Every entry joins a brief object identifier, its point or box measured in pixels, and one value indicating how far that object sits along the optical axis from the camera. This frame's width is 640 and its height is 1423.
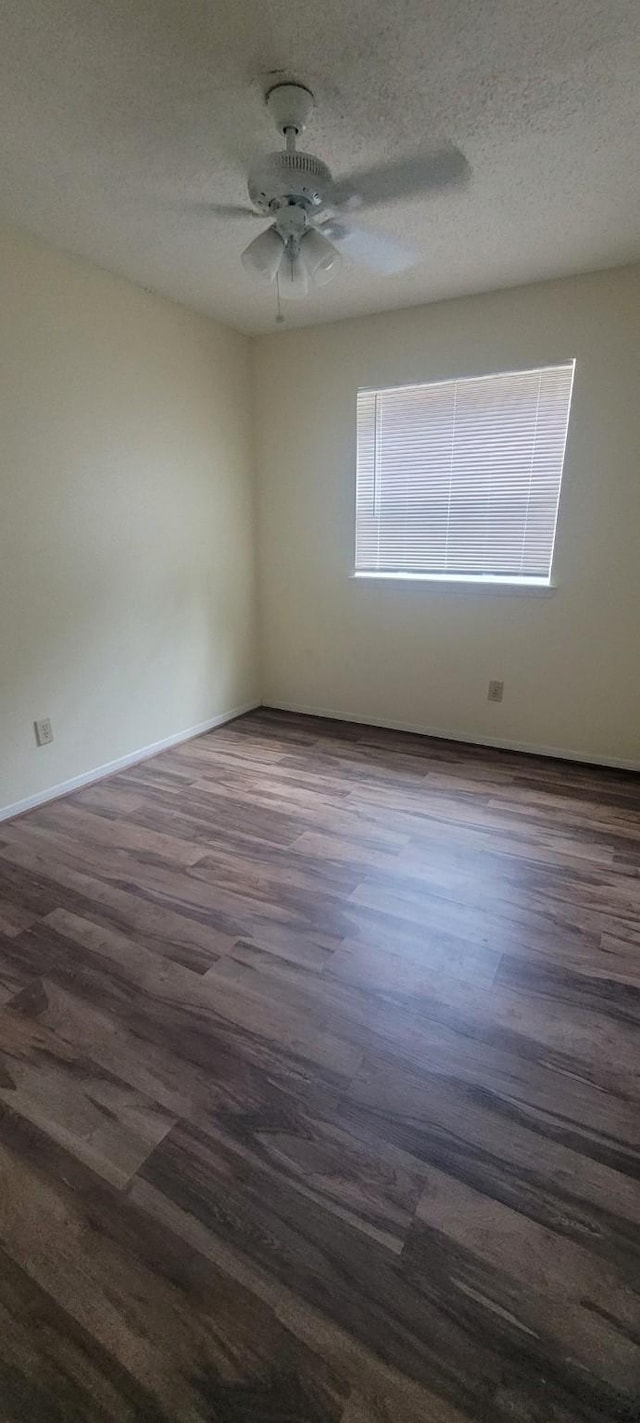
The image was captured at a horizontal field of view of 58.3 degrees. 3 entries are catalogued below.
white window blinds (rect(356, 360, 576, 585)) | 2.95
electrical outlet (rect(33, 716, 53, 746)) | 2.70
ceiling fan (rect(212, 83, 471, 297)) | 1.59
